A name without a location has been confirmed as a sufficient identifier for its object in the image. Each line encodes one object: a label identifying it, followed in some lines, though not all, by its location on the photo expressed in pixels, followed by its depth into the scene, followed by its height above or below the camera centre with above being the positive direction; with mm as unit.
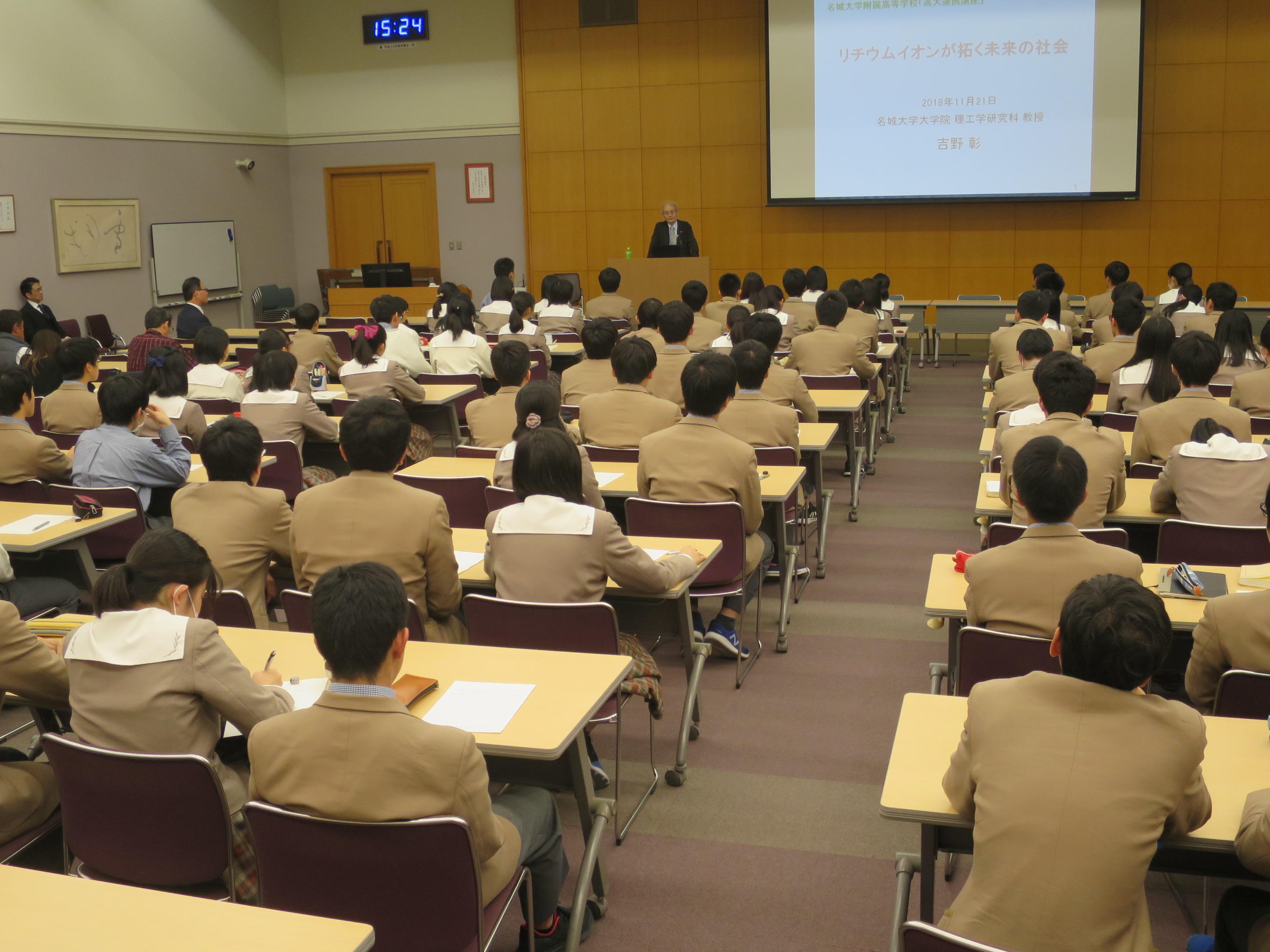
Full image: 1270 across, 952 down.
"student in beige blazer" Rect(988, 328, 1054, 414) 5469 -474
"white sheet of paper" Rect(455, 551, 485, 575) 3545 -827
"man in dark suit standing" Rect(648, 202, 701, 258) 11789 +563
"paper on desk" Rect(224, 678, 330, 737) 2543 -889
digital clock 13547 +3291
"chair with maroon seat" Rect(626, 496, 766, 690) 3971 -817
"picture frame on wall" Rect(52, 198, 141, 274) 10883 +737
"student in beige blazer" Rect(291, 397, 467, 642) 3234 -636
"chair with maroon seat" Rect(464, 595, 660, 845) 2977 -879
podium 11266 +189
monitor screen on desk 12344 +272
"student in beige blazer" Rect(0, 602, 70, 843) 2432 -870
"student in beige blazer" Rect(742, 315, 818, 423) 5750 -463
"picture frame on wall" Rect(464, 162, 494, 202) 13789 +1439
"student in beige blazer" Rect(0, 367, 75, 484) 4688 -560
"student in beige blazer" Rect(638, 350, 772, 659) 4102 -602
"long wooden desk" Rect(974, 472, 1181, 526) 3965 -792
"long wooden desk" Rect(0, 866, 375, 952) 1708 -957
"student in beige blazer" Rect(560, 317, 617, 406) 6238 -410
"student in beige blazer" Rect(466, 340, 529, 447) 5121 -525
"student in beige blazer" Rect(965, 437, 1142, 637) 2729 -665
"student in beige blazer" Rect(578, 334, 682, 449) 4992 -494
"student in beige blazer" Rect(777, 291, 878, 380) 7176 -384
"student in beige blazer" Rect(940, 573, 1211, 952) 1781 -809
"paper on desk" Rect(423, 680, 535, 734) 2416 -898
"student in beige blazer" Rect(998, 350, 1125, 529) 3799 -524
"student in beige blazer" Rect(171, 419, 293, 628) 3561 -657
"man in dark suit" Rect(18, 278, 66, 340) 10016 -35
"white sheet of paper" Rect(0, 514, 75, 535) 3975 -770
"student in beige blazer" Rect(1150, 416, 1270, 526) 3787 -659
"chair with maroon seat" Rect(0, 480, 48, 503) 4574 -741
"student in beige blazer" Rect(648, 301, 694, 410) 6168 -323
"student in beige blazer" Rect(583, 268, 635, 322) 10008 -59
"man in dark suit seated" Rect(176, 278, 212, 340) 10016 -53
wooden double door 14195 +1084
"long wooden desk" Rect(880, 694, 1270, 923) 2029 -940
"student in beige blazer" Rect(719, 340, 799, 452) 4945 -532
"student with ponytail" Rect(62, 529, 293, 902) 2254 -741
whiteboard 12195 +578
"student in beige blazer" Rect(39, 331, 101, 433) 5664 -475
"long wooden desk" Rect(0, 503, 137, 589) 3859 -786
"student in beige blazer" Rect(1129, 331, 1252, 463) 4355 -503
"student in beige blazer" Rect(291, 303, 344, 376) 7902 -289
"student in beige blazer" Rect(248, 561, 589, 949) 1924 -757
